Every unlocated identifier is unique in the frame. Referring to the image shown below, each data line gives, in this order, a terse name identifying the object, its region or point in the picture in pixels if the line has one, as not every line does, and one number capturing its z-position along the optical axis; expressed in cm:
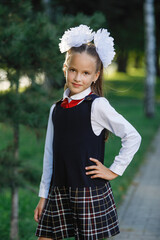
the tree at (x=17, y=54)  342
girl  242
